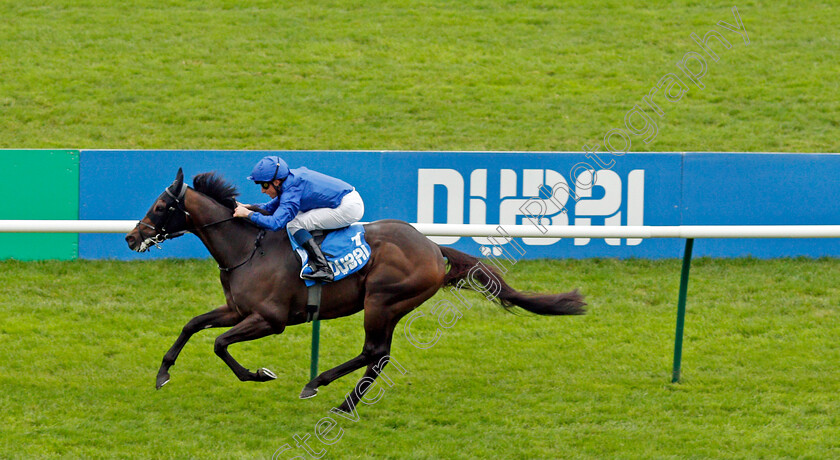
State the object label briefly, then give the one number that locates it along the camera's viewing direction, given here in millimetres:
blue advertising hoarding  17297
